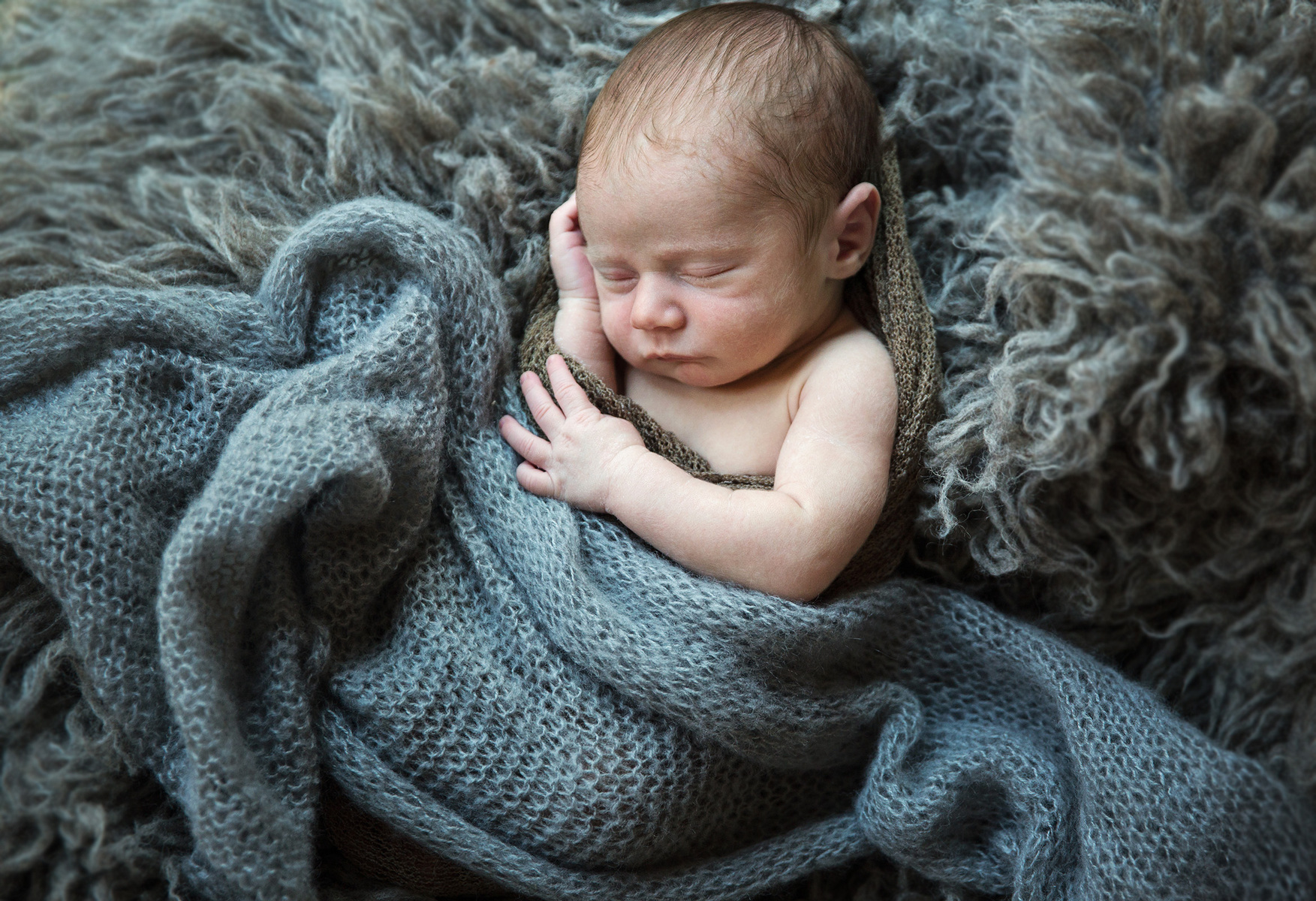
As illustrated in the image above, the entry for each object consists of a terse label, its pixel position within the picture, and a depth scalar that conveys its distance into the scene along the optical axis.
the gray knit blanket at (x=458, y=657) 0.53
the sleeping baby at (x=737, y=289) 0.55
